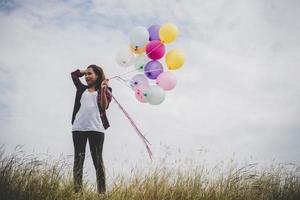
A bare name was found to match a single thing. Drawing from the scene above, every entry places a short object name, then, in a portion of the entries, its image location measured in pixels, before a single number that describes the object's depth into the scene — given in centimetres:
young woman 418
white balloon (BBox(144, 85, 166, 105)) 486
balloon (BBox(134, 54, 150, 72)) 508
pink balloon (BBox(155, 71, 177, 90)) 499
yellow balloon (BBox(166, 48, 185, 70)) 508
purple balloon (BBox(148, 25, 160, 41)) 518
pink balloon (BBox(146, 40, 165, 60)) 501
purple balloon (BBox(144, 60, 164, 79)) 504
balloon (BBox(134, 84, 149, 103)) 494
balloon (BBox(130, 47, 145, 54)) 513
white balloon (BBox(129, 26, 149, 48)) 505
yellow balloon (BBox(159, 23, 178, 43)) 504
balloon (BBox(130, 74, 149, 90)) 496
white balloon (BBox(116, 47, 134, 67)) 510
